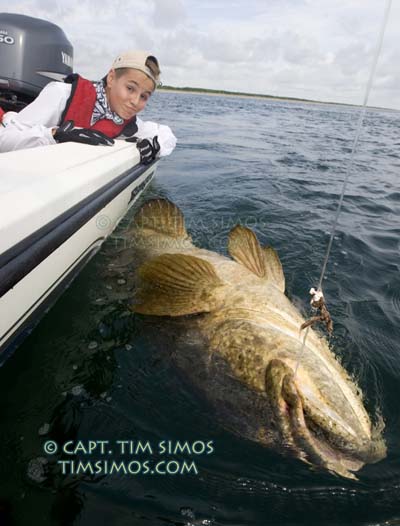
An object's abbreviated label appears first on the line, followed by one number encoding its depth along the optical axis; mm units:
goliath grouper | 1858
